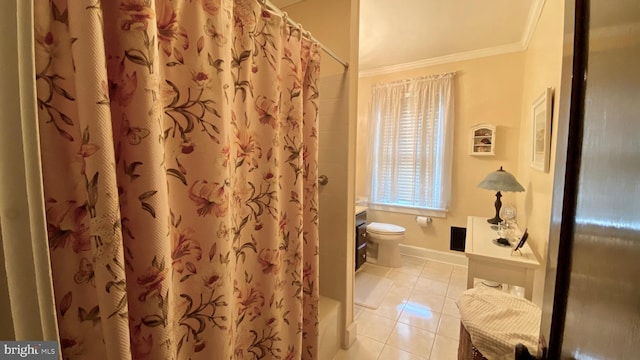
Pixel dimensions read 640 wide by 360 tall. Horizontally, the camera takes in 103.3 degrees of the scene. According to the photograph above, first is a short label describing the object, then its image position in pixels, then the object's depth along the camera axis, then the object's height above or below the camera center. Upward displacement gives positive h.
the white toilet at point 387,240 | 2.91 -0.94
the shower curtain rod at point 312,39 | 1.01 +0.60
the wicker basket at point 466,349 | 1.23 -0.97
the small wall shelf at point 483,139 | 2.77 +0.22
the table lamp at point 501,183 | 2.08 -0.19
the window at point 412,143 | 3.00 +0.20
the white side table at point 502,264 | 1.65 -0.70
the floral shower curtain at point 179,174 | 0.51 -0.04
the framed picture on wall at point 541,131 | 1.54 +0.19
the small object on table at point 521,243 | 1.70 -0.56
